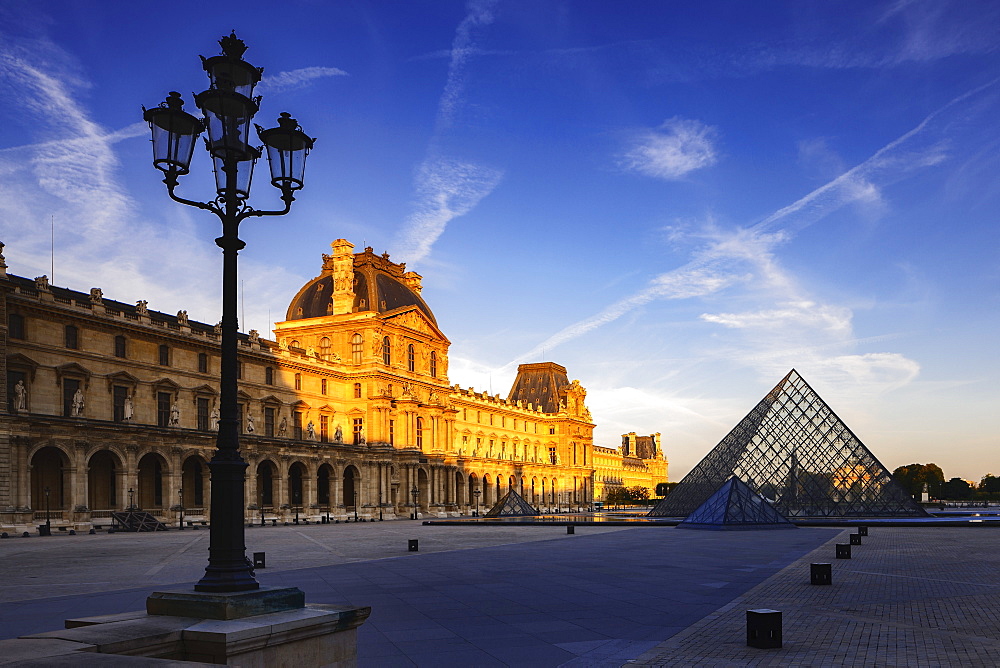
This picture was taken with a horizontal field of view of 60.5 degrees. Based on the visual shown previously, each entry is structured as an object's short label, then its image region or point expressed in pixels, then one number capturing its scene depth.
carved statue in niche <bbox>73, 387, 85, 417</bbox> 48.28
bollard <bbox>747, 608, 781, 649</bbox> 10.32
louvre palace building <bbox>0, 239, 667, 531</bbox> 47.88
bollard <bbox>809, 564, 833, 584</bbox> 16.61
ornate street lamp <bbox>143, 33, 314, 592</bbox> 7.99
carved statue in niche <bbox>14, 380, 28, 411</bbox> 45.44
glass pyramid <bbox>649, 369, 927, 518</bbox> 53.84
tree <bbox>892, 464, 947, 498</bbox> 130.88
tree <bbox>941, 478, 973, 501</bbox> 134.38
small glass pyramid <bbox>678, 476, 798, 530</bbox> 41.06
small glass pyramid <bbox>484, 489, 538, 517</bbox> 60.81
